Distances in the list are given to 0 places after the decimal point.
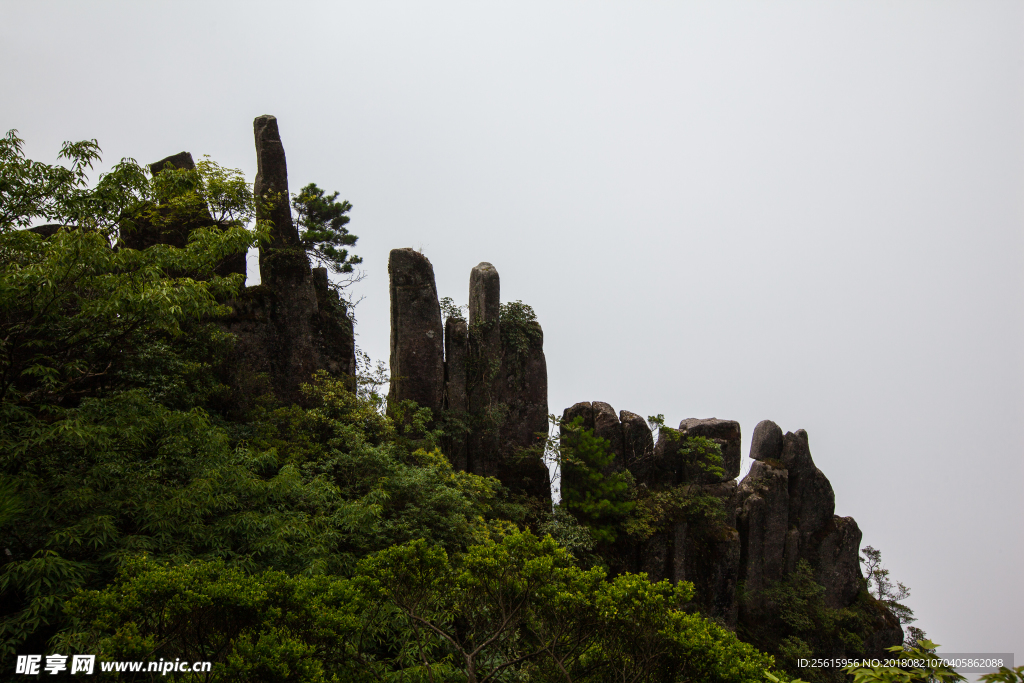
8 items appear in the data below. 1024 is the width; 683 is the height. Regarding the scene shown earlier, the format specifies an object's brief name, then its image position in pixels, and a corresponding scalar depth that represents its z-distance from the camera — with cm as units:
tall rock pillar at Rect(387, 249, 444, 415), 1612
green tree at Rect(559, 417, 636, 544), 1571
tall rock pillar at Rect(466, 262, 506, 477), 1644
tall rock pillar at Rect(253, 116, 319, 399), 1578
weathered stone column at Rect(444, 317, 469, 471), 1598
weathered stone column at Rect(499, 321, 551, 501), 1675
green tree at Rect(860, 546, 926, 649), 2653
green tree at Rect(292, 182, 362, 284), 1755
